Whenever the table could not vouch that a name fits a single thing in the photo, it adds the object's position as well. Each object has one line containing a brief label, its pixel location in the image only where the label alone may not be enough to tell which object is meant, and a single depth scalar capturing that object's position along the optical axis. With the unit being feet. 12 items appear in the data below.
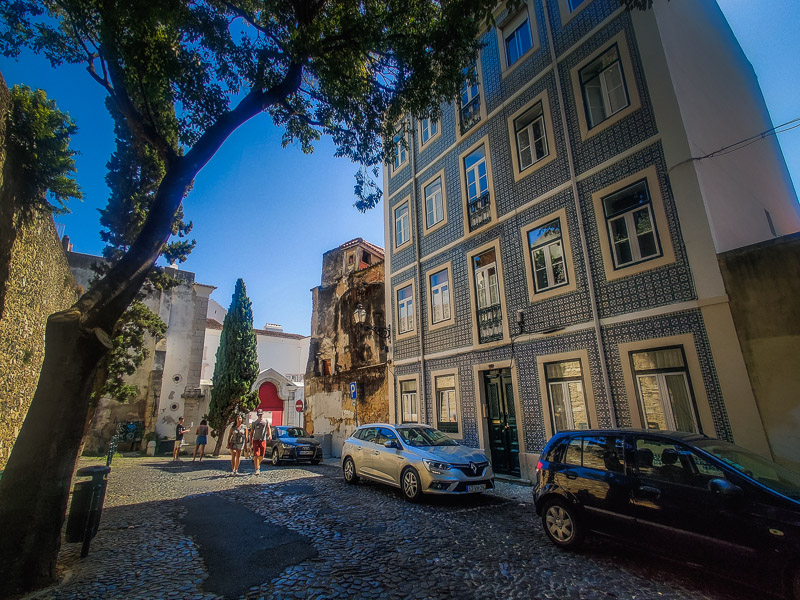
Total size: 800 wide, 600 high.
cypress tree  67.26
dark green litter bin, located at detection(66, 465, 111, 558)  16.83
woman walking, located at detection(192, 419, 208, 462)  56.49
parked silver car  26.17
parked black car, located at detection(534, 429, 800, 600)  12.16
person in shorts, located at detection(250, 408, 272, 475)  42.11
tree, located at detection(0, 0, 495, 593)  14.11
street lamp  52.01
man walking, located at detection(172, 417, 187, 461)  58.59
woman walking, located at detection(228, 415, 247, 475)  40.83
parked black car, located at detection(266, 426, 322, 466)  50.72
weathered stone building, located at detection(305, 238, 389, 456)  56.85
